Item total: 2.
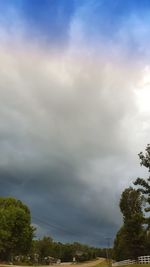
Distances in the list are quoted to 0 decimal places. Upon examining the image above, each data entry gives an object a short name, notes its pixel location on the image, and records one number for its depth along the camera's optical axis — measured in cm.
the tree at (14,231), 5246
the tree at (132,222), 3359
